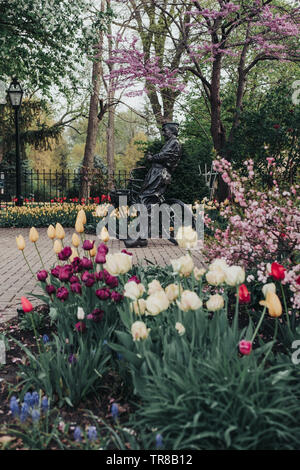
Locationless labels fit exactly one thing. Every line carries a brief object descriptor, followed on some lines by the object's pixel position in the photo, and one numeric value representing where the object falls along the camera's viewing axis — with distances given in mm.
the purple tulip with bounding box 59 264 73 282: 3102
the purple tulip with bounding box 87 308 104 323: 2922
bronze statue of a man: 9234
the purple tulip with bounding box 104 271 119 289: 3006
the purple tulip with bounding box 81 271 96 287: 3100
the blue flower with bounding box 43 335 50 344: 3280
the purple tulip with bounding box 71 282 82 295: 3072
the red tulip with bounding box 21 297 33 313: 2729
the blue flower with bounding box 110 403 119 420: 2295
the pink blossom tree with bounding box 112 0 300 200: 11680
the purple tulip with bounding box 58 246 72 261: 3381
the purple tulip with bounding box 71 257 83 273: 3402
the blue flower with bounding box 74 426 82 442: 2154
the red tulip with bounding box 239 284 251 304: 2441
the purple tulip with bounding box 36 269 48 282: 3170
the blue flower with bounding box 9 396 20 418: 2338
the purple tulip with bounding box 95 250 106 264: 3127
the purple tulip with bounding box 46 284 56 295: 3205
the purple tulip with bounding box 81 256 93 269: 3305
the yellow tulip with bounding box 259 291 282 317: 2260
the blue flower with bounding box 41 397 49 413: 2416
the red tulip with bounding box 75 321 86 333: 2938
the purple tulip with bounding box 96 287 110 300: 2953
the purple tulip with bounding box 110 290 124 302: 3027
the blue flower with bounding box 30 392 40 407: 2491
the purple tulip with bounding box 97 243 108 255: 3217
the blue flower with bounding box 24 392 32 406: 2460
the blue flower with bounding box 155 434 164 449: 2008
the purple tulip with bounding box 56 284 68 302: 3027
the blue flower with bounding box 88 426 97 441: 2131
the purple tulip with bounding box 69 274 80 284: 3273
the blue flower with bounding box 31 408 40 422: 2232
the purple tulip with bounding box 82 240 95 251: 3457
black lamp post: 14281
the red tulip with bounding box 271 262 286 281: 2467
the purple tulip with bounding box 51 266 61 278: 3507
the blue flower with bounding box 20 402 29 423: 2334
